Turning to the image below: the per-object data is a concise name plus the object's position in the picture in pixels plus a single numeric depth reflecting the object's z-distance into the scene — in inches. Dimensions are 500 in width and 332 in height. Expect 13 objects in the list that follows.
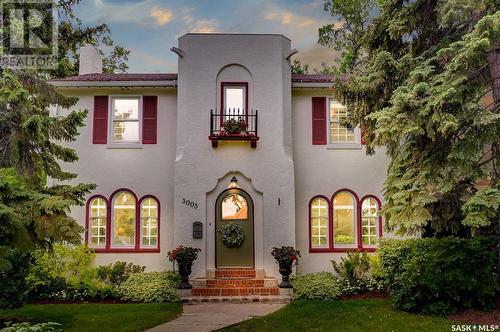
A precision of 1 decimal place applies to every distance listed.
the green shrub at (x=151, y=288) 470.3
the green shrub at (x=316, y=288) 473.1
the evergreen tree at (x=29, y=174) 264.4
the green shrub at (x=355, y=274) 494.3
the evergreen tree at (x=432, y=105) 315.6
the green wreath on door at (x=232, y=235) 526.3
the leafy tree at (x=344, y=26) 959.6
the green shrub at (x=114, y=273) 517.0
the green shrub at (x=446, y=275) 364.8
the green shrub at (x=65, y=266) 487.8
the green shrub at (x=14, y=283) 368.2
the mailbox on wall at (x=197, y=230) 524.1
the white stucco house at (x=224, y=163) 534.3
